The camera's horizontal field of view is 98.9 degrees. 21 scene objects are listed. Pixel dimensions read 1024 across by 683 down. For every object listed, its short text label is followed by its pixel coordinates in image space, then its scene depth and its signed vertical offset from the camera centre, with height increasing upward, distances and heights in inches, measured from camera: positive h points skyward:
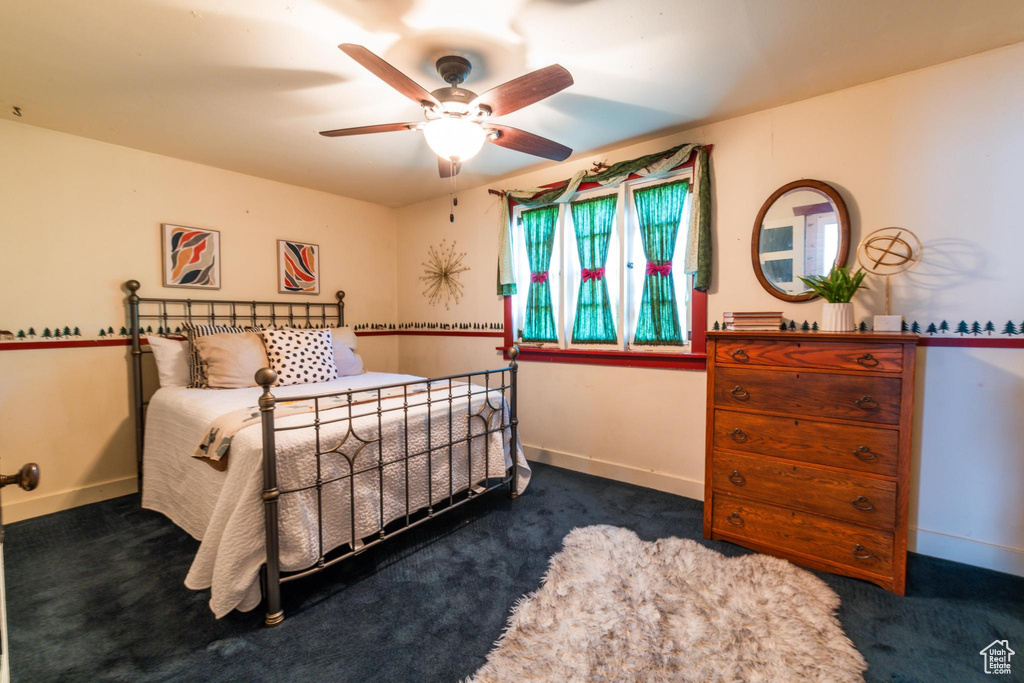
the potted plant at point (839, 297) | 80.9 +3.2
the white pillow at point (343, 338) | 136.4 -8.0
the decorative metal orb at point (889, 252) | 83.9 +12.1
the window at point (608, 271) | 113.0 +12.1
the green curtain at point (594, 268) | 123.8 +13.0
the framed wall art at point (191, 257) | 120.4 +16.0
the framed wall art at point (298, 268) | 144.1 +15.5
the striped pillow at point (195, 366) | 108.8 -13.2
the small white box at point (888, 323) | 77.9 -1.7
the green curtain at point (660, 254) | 112.2 +15.4
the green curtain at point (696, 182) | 104.8 +34.9
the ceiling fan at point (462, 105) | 66.4 +35.0
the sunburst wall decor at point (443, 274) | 157.0 +14.4
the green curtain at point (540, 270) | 134.3 +13.4
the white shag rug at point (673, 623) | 57.5 -46.3
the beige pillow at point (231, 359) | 108.0 -11.4
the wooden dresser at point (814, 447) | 72.2 -24.1
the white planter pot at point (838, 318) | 80.7 -0.8
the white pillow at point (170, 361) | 109.9 -12.0
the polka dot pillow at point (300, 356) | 115.6 -11.5
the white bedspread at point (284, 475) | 66.4 -31.0
